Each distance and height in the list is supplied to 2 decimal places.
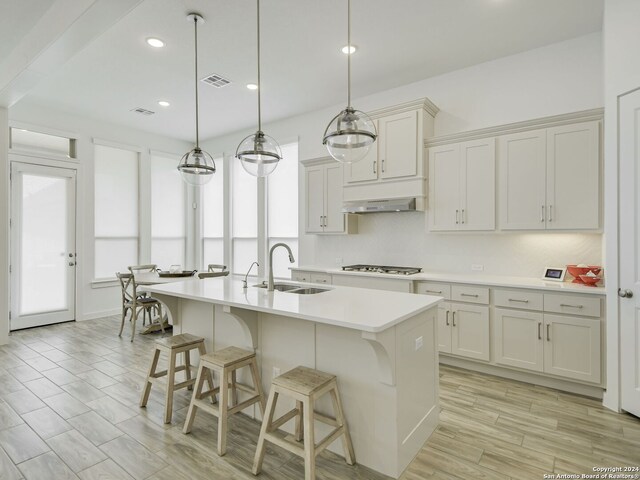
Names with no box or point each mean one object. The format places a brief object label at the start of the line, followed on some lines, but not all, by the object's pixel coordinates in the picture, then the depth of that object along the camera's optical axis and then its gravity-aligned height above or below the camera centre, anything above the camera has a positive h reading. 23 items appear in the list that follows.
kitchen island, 2.03 -0.73
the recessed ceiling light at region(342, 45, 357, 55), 3.68 +1.99
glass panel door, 5.25 -0.09
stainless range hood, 4.10 +0.40
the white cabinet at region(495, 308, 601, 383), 3.01 -0.95
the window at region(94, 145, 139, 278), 6.13 +0.52
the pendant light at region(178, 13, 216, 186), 3.32 +0.69
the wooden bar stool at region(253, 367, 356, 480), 1.94 -1.06
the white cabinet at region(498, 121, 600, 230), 3.19 +0.57
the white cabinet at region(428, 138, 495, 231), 3.72 +0.57
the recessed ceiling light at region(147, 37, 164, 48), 3.54 +1.99
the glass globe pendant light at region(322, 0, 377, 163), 2.35 +0.70
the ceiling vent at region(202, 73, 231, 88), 4.38 +2.01
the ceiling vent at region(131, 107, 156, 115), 5.54 +2.03
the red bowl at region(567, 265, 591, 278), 3.27 -0.30
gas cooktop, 4.19 -0.39
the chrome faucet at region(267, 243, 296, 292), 2.80 -0.34
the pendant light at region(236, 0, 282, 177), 2.80 +0.67
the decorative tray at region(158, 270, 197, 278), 4.98 -0.50
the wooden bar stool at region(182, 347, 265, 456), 2.32 -1.07
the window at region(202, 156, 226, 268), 7.13 +0.41
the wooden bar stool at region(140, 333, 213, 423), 2.72 -1.03
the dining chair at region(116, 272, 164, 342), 4.94 -0.92
